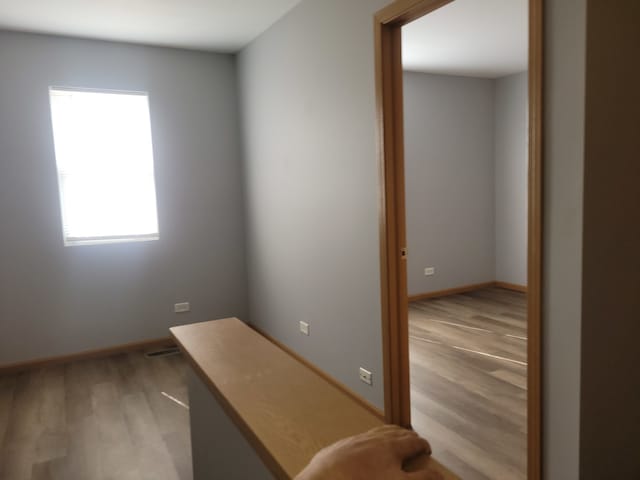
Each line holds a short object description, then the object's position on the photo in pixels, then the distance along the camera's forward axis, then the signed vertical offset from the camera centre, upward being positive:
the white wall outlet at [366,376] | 2.86 -1.15
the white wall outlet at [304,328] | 3.67 -1.06
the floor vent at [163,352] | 4.16 -1.38
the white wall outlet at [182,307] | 4.46 -1.04
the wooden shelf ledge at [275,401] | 1.01 -0.53
